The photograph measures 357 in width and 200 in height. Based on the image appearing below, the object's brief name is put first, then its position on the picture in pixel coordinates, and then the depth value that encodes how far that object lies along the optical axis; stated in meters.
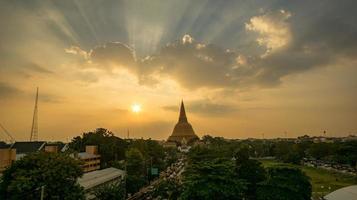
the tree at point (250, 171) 51.44
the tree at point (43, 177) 34.22
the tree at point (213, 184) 42.28
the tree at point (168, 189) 50.34
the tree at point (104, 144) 97.94
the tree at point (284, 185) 42.75
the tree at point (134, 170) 63.19
